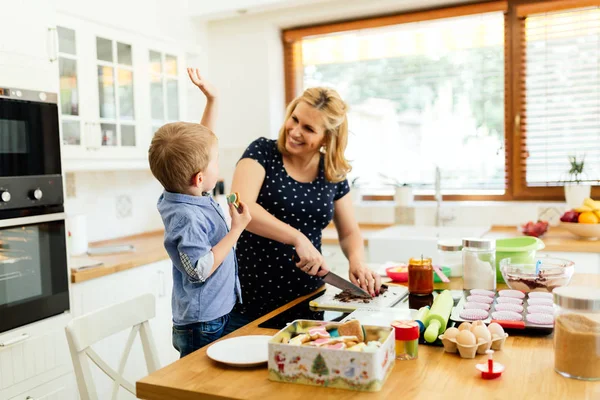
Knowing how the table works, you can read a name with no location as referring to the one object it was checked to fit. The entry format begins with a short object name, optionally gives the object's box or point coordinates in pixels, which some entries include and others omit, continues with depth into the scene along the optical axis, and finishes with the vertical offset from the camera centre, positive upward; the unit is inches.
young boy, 58.5 -6.0
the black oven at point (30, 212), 85.6 -5.7
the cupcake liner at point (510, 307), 60.2 -14.5
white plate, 48.8 -15.5
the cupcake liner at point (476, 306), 61.2 -14.6
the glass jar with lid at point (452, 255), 77.8 -12.5
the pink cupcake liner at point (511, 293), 65.0 -14.2
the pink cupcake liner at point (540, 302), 61.2 -14.2
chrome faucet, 145.1 -6.9
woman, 77.3 -2.9
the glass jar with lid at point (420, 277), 69.9 -12.9
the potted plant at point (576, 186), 130.7 -5.1
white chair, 60.5 -17.2
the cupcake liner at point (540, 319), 56.0 -14.7
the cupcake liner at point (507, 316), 57.4 -14.6
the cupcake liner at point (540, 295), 63.3 -14.1
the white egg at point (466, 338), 49.6 -14.4
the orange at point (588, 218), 119.0 -11.0
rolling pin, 53.4 -14.3
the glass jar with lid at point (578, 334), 44.9 -13.1
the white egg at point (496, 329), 51.8 -14.3
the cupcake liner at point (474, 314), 58.1 -14.7
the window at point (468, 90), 136.6 +18.6
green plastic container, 75.1 -11.3
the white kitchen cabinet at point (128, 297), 102.3 -23.2
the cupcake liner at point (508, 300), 62.7 -14.3
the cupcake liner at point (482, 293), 66.5 -14.3
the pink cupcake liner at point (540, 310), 58.8 -14.5
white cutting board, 65.4 -15.1
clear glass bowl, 67.0 -12.6
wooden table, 42.7 -16.2
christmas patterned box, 42.9 -14.1
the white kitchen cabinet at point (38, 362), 84.9 -27.9
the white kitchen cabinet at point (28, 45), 85.7 +19.3
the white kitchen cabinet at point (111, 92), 110.3 +16.3
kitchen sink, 127.4 -16.2
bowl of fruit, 118.6 -11.6
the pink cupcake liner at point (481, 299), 63.8 -14.4
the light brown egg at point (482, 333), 50.6 -14.3
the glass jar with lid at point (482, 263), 70.7 -11.6
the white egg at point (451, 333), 51.2 -14.4
